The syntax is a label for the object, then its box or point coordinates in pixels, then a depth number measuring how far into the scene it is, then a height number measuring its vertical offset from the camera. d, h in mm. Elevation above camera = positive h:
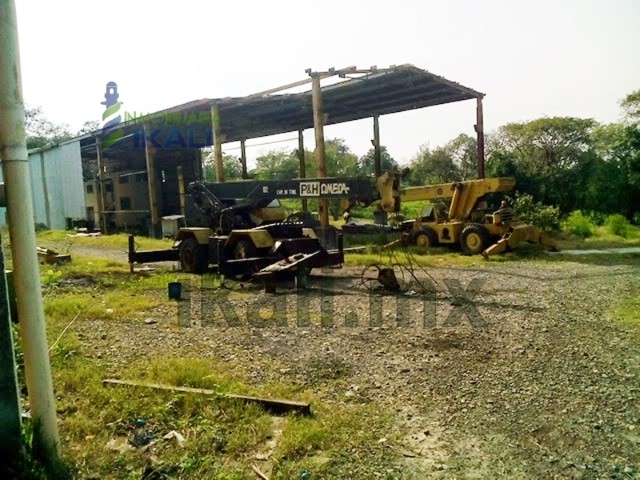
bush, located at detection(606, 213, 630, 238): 16484 -1450
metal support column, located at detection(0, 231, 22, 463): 2766 -930
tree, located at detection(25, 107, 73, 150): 47344 +7586
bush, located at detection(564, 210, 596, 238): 16266 -1378
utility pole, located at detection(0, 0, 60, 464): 2734 -125
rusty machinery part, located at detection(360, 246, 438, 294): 8438 -1531
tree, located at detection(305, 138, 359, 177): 35625 +2443
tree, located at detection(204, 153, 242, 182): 44562 +3078
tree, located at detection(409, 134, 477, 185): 34409 +1862
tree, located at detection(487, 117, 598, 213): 21234 +1268
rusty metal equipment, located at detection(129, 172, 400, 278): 9008 -555
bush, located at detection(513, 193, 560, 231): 15938 -873
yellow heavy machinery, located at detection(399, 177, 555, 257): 12766 -866
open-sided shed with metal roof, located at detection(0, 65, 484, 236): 15812 +2887
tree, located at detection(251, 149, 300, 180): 43197 +3344
